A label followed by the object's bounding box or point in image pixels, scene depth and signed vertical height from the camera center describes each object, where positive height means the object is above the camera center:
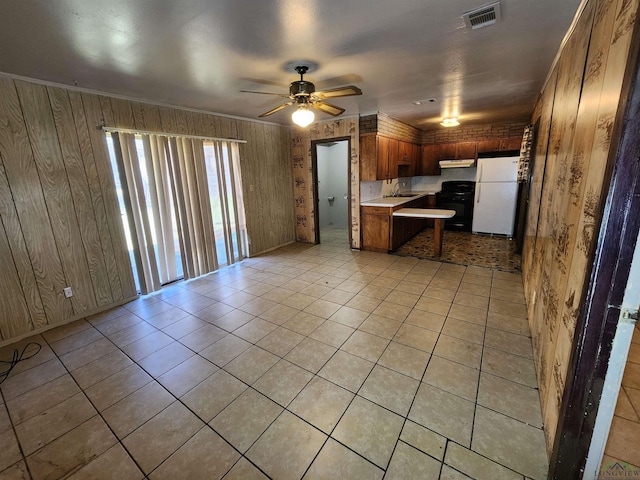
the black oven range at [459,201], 6.28 -0.59
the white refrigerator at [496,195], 5.44 -0.43
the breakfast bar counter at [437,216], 4.36 -0.63
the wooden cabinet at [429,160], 6.72 +0.40
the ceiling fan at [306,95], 2.46 +0.79
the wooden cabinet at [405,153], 5.64 +0.53
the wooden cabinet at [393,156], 5.21 +0.42
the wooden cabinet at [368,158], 4.73 +0.37
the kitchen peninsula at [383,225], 4.84 -0.85
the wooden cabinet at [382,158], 4.79 +0.37
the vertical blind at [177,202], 3.37 -0.23
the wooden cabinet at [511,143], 5.85 +0.65
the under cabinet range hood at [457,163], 6.21 +0.29
